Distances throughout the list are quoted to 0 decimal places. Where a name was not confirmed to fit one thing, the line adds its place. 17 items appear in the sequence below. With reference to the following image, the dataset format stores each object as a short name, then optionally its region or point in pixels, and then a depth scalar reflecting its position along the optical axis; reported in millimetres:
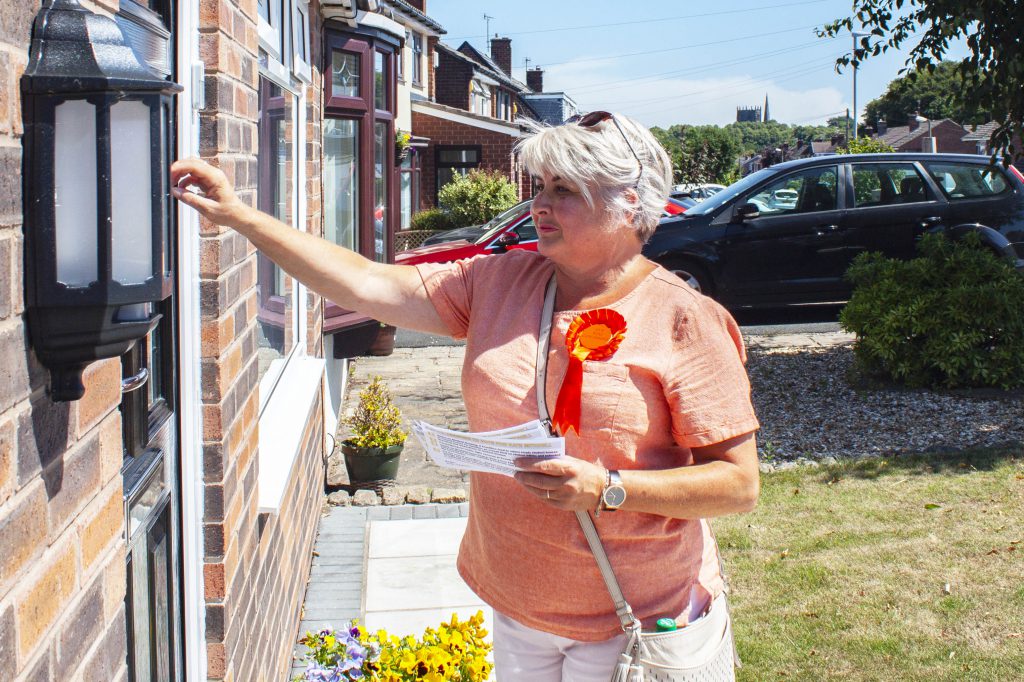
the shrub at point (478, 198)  27359
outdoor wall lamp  1146
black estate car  11125
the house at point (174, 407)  1146
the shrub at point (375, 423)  6930
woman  2297
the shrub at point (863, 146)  31872
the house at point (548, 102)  55312
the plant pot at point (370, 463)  6926
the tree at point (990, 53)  8250
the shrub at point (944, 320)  8609
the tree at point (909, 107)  106500
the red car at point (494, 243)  14469
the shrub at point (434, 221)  28000
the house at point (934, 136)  76750
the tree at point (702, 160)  39906
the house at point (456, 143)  30175
